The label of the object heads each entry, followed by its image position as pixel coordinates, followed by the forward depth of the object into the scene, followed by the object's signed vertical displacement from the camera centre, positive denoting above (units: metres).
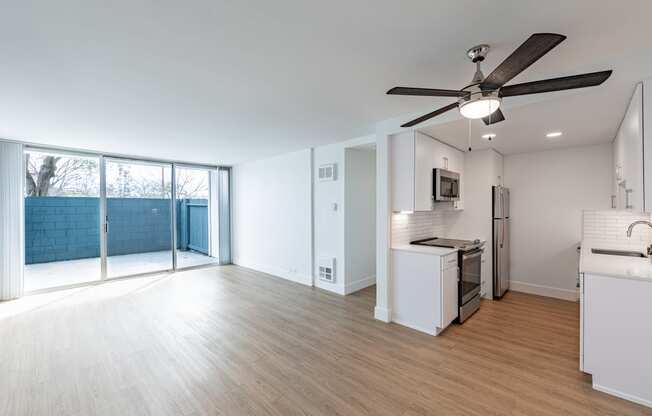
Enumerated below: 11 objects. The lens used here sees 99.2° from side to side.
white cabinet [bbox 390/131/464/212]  3.40 +0.44
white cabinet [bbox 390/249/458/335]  3.13 -1.01
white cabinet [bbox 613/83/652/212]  2.01 +0.35
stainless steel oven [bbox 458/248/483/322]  3.43 -1.02
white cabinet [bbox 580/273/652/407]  2.02 -1.01
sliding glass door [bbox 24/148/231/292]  4.90 -0.19
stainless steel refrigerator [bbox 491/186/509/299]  4.26 -0.57
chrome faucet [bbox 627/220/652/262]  2.67 -0.47
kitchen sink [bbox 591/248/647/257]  3.02 -0.56
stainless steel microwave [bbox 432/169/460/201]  3.68 +0.27
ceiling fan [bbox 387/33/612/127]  1.35 +0.72
